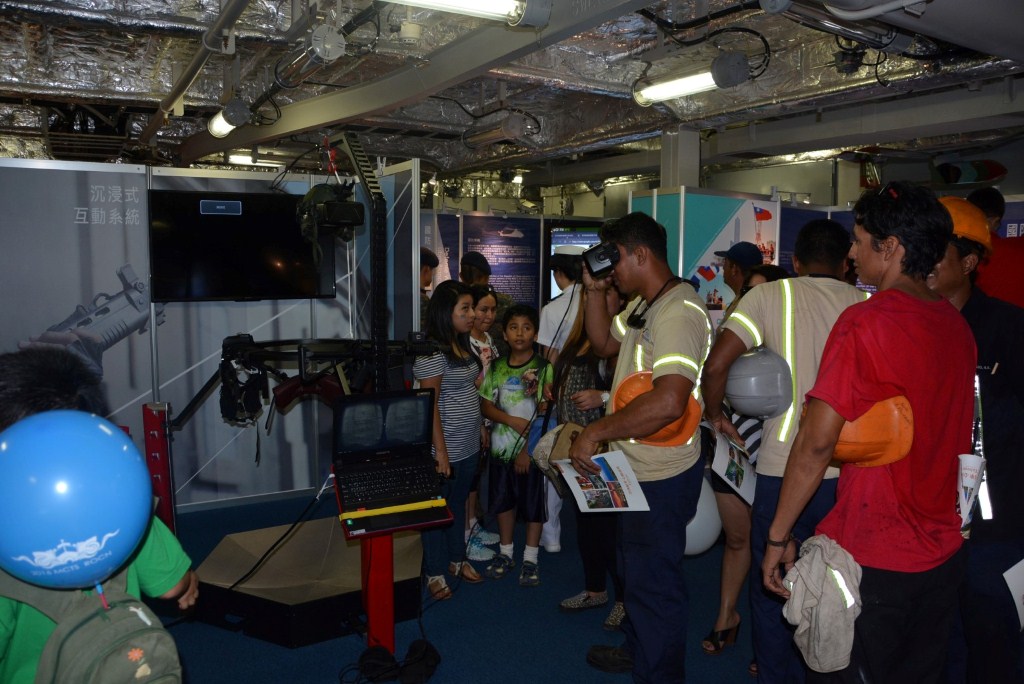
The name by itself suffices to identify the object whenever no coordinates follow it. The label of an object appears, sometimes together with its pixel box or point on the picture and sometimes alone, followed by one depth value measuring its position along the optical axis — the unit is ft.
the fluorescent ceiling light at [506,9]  9.75
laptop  8.45
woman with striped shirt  12.04
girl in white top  12.94
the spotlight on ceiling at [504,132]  21.35
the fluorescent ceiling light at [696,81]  14.64
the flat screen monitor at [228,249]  14.96
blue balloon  3.44
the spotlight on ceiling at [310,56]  11.84
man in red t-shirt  5.32
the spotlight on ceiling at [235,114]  17.37
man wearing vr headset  7.43
